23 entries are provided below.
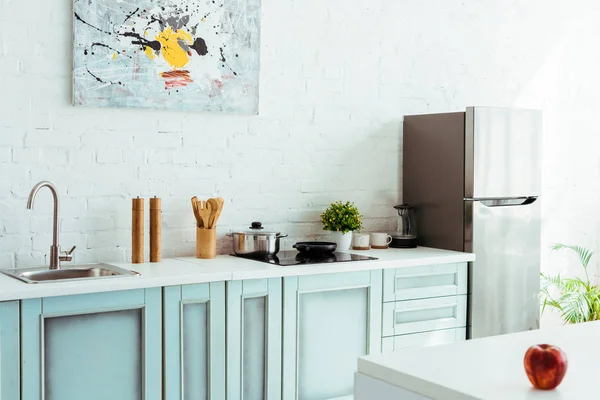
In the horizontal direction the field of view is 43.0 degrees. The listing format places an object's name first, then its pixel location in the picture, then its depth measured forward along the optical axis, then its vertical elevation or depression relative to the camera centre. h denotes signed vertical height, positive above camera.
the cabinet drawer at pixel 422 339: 3.87 -0.83
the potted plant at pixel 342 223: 4.14 -0.23
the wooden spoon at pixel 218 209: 3.76 -0.15
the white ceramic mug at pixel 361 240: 4.27 -0.34
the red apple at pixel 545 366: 1.66 -0.40
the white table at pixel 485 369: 1.69 -0.46
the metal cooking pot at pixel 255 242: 3.85 -0.32
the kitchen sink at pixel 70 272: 3.26 -0.42
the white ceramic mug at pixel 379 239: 4.36 -0.34
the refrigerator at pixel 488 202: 4.18 -0.12
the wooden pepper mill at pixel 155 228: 3.64 -0.24
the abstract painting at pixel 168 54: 3.56 +0.61
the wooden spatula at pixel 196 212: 3.74 -0.17
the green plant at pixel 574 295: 4.76 -0.74
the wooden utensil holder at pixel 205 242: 3.74 -0.31
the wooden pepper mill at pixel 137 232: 3.59 -0.26
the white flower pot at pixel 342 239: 4.15 -0.32
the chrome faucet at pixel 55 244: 3.32 -0.30
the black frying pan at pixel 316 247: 3.91 -0.35
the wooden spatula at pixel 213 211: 3.75 -0.16
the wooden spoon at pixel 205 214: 3.75 -0.18
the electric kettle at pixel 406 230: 4.42 -0.29
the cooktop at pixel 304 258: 3.66 -0.39
